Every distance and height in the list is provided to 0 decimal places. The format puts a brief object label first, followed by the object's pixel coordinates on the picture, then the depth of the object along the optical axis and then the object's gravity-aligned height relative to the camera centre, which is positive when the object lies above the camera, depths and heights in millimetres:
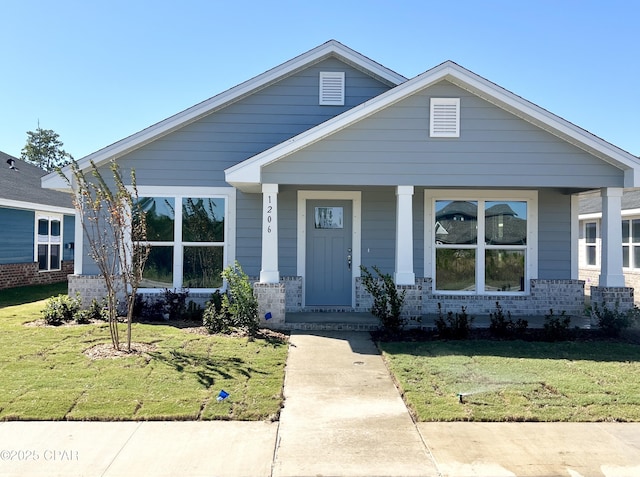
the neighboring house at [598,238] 15812 +573
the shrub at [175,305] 10172 -1070
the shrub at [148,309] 10117 -1157
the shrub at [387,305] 8773 -881
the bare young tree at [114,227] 7332 +334
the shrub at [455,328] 8672 -1254
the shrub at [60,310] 9750 -1156
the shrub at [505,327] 8891 -1261
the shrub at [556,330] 8562 -1259
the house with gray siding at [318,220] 10859 +700
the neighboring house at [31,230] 16188 +690
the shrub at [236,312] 8672 -1037
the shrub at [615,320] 8930 -1122
